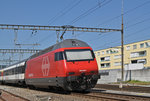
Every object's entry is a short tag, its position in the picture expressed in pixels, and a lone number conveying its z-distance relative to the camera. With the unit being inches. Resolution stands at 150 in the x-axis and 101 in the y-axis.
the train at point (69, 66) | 625.9
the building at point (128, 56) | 2497.0
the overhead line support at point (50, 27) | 1112.6
